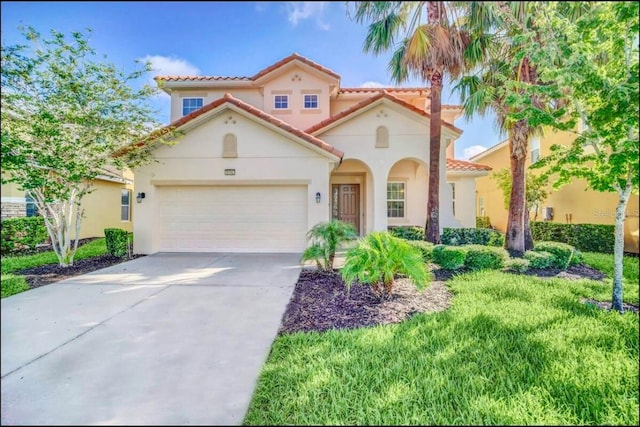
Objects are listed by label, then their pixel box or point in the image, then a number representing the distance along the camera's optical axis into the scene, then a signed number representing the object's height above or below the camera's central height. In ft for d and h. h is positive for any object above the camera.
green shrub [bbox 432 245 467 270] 26.71 -4.09
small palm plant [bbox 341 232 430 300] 17.69 -3.09
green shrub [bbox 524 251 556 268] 25.17 -4.10
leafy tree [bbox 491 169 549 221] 43.86 +3.79
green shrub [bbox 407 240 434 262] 28.19 -3.74
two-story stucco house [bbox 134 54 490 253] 34.01 +3.25
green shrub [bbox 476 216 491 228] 64.69 -2.15
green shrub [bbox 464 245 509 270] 26.35 -4.21
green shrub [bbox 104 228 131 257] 26.80 -2.86
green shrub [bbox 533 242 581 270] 22.43 -3.34
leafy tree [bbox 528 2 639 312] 7.79 +4.48
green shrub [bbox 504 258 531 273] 25.66 -4.73
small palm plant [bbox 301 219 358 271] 24.68 -2.28
